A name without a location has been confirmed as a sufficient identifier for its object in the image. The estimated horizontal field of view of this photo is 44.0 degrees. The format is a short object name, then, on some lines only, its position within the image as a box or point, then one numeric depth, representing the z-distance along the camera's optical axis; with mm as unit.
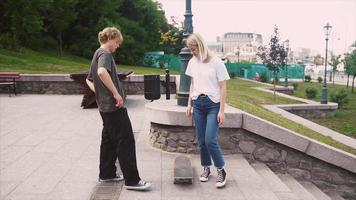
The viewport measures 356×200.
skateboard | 5605
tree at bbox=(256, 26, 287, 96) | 29344
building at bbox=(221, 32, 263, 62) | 145838
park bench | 16297
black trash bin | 9656
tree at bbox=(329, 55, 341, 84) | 63047
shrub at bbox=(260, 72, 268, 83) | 42125
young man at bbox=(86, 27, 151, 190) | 5059
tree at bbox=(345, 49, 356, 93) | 38219
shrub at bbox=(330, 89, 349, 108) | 24234
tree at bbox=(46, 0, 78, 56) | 38312
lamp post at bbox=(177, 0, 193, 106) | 7969
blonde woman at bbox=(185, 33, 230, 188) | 5336
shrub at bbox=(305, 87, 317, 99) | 26688
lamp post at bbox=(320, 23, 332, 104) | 26311
